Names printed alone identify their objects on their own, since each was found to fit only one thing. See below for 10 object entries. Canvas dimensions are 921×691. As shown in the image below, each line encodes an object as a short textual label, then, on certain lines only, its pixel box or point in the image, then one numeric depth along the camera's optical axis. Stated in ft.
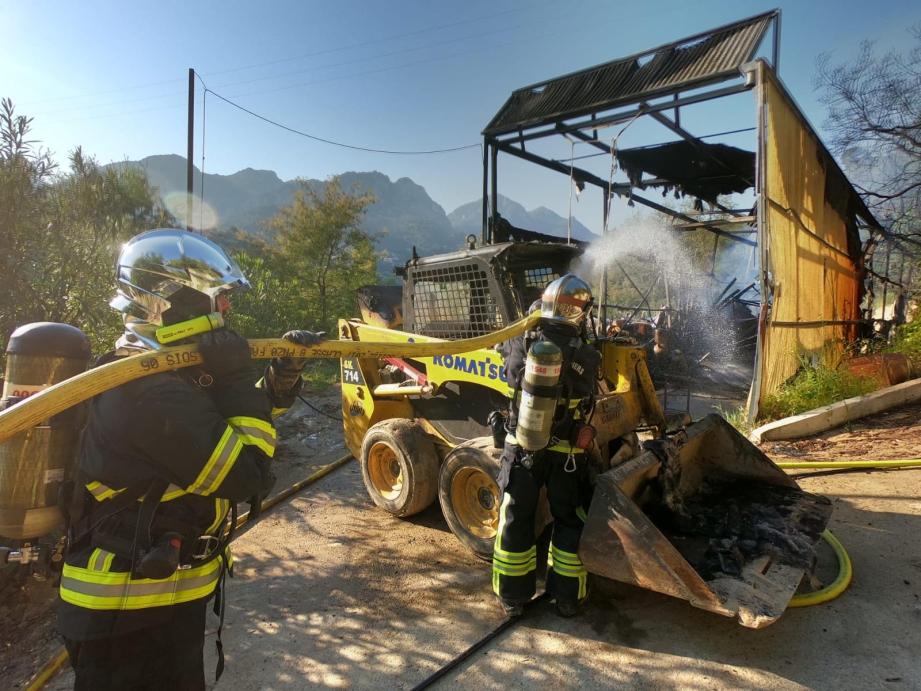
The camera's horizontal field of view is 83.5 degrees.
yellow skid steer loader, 9.20
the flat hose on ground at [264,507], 8.67
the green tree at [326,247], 46.09
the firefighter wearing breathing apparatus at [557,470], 10.17
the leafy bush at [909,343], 27.58
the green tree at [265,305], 34.99
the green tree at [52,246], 15.23
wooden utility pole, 31.30
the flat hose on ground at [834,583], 9.73
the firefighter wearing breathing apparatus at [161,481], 5.22
